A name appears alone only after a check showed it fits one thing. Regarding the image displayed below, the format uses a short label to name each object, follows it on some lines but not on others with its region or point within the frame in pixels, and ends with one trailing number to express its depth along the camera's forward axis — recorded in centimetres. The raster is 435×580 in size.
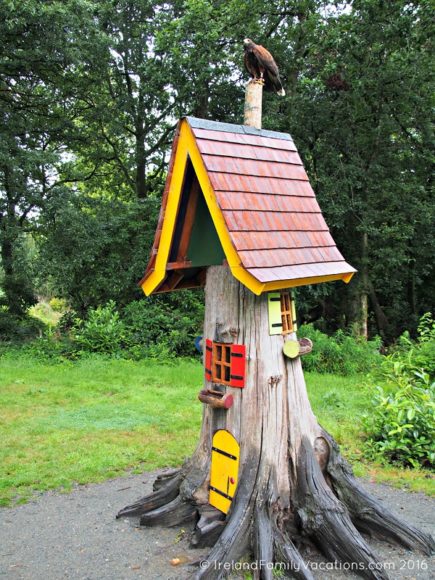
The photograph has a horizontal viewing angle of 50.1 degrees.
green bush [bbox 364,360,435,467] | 539
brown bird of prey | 354
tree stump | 325
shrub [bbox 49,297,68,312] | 2020
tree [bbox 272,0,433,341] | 996
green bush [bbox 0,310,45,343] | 1161
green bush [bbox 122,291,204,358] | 1084
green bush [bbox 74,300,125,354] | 1071
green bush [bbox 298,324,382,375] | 988
